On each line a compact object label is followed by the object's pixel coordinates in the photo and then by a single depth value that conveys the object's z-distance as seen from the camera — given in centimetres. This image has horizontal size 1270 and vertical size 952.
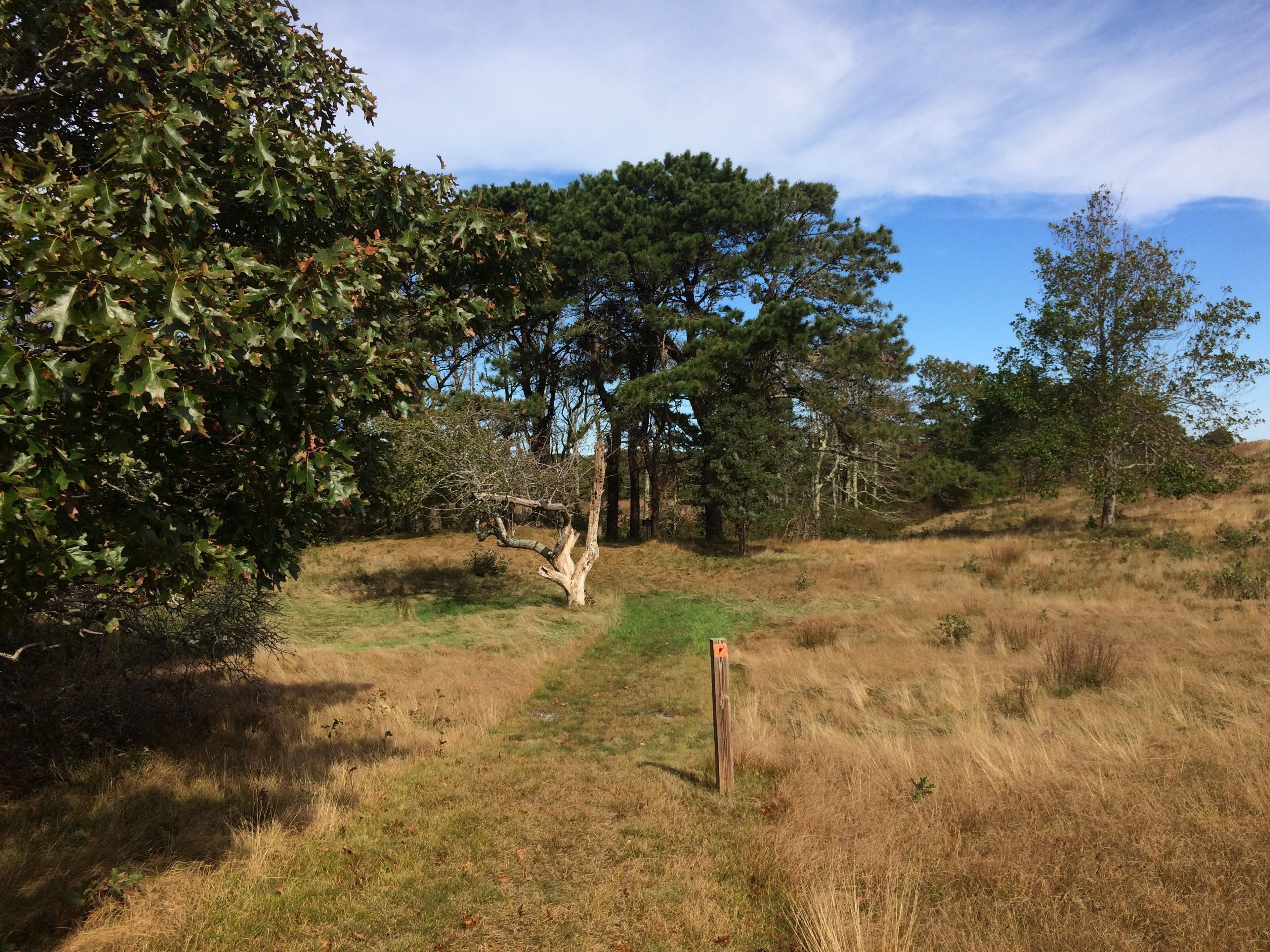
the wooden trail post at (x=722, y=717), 689
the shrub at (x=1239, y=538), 1881
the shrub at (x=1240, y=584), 1360
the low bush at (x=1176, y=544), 1973
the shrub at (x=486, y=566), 2406
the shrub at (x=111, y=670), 631
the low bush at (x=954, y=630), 1268
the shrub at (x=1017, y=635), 1190
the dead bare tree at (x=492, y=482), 1931
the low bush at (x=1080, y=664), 930
